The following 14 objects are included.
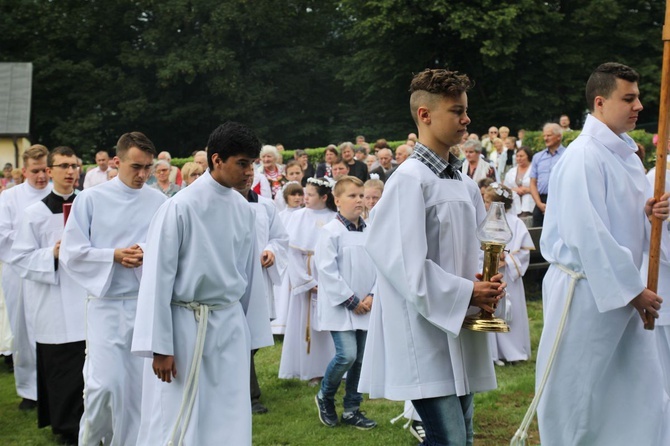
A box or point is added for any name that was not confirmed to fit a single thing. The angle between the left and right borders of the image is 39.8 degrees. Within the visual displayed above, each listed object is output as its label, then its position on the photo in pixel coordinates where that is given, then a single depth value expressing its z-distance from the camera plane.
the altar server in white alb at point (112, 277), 6.62
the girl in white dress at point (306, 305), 9.65
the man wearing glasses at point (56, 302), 7.71
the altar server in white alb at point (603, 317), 5.34
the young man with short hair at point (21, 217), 9.10
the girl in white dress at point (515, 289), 10.28
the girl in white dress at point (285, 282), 11.16
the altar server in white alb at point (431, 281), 4.41
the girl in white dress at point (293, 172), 12.59
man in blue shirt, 13.13
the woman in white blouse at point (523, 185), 14.74
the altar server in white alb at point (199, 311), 5.23
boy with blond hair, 7.82
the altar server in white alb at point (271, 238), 9.18
